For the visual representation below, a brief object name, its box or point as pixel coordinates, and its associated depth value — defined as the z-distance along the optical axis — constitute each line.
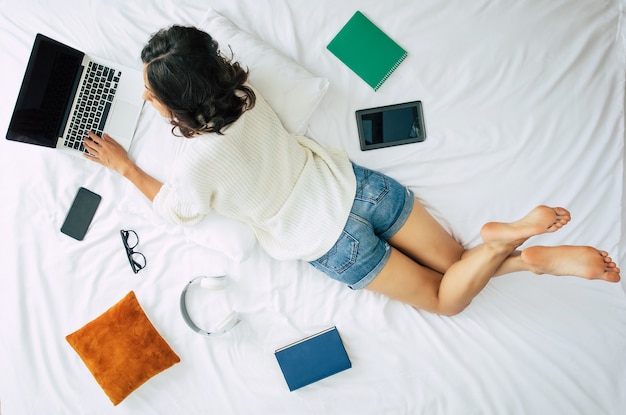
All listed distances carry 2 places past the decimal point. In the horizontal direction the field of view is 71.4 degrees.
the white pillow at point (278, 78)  1.29
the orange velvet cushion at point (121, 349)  1.33
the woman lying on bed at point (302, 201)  0.94
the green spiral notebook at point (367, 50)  1.36
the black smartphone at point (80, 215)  1.42
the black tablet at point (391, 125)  1.35
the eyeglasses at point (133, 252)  1.39
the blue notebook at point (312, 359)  1.31
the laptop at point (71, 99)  1.31
